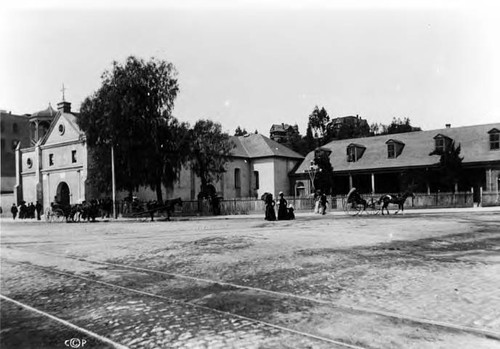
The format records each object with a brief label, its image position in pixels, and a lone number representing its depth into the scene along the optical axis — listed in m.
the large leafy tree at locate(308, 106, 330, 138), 89.25
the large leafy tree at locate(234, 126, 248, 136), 105.41
